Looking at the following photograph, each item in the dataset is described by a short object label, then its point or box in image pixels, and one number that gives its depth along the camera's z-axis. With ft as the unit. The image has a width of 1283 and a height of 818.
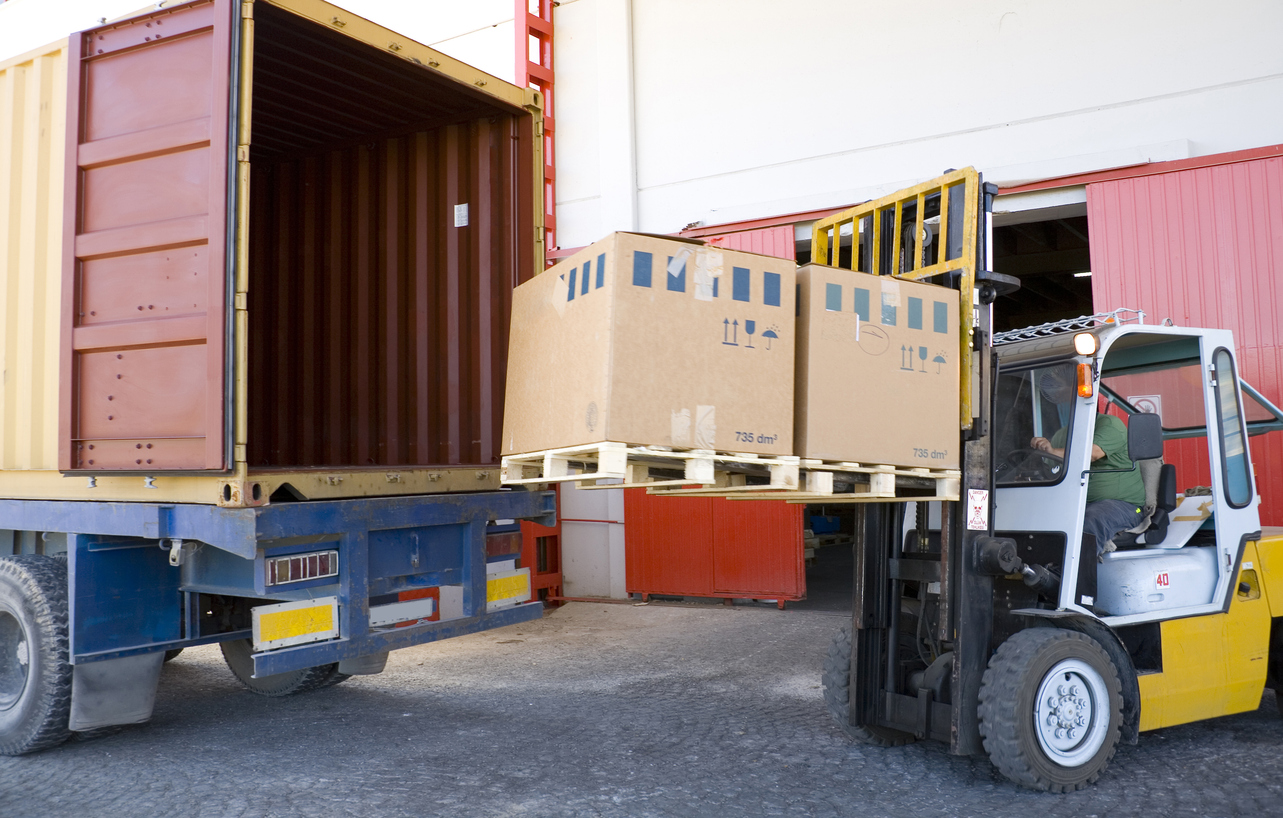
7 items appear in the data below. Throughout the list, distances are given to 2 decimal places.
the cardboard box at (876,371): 11.64
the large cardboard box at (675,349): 10.75
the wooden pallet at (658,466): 10.61
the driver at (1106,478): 13.97
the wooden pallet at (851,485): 11.68
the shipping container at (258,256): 13.33
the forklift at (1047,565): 12.95
